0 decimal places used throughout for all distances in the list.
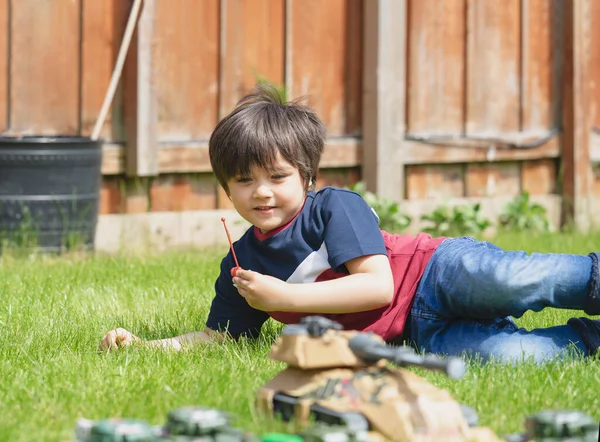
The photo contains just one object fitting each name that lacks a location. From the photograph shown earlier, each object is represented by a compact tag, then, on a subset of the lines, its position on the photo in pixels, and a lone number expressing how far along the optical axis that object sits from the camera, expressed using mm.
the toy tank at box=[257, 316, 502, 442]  3596
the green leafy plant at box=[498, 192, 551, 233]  12212
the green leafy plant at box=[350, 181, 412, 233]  10841
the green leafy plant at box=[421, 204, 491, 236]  11544
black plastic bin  9057
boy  5266
